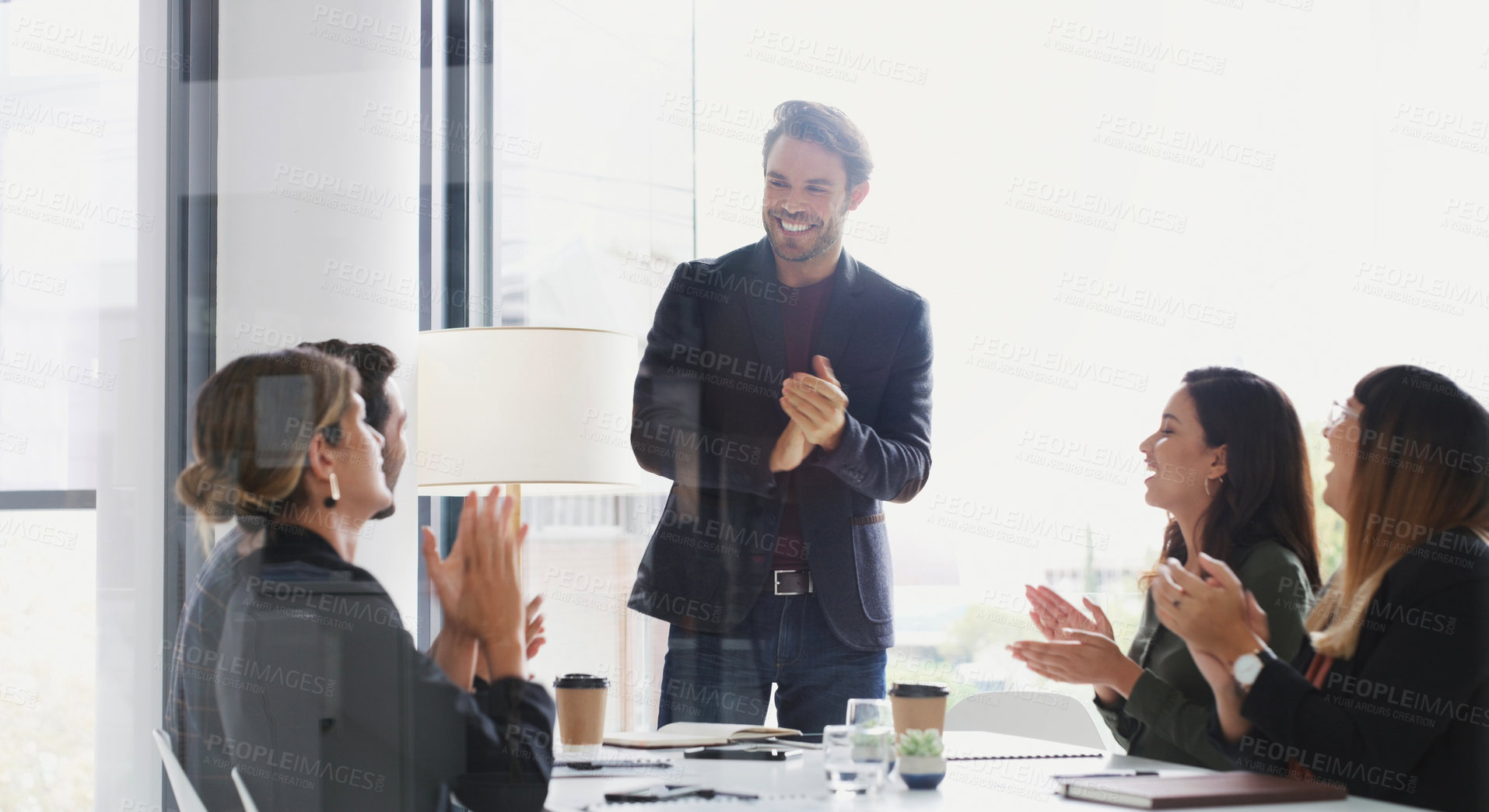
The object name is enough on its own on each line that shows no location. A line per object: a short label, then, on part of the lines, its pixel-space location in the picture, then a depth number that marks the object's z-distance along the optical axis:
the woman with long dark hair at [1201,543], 2.12
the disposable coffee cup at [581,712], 1.98
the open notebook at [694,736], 2.10
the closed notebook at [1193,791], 1.43
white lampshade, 2.88
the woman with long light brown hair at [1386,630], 1.74
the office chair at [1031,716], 2.71
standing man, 3.15
